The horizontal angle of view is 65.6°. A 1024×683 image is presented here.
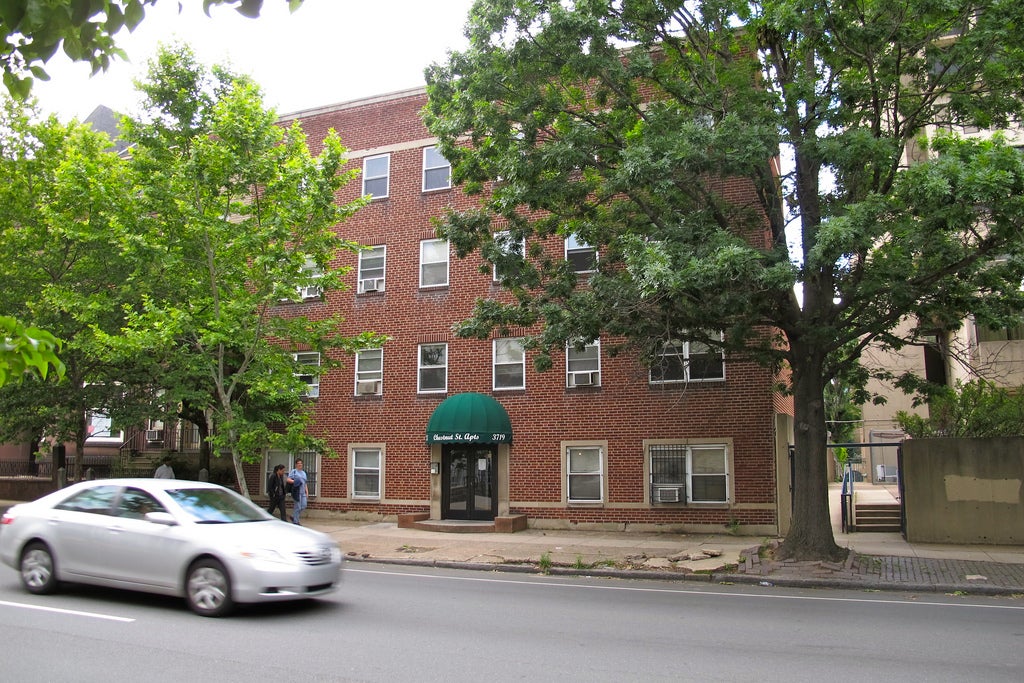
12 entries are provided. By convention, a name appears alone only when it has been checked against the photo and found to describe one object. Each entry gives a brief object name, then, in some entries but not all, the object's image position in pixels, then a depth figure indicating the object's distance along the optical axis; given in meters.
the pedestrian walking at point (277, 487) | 18.30
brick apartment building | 18.36
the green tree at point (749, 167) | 10.98
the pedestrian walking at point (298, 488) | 18.14
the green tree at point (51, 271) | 19.45
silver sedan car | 8.27
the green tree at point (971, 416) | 15.56
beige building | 20.30
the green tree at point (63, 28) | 3.29
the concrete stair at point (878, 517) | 17.88
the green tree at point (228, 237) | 15.90
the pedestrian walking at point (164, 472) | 19.31
